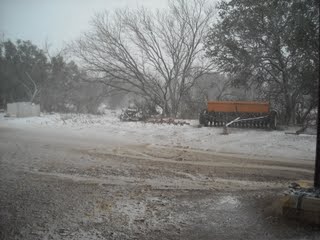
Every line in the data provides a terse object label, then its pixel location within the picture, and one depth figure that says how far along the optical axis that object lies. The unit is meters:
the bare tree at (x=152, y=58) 23.44
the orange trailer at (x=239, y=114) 14.41
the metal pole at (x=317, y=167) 5.04
